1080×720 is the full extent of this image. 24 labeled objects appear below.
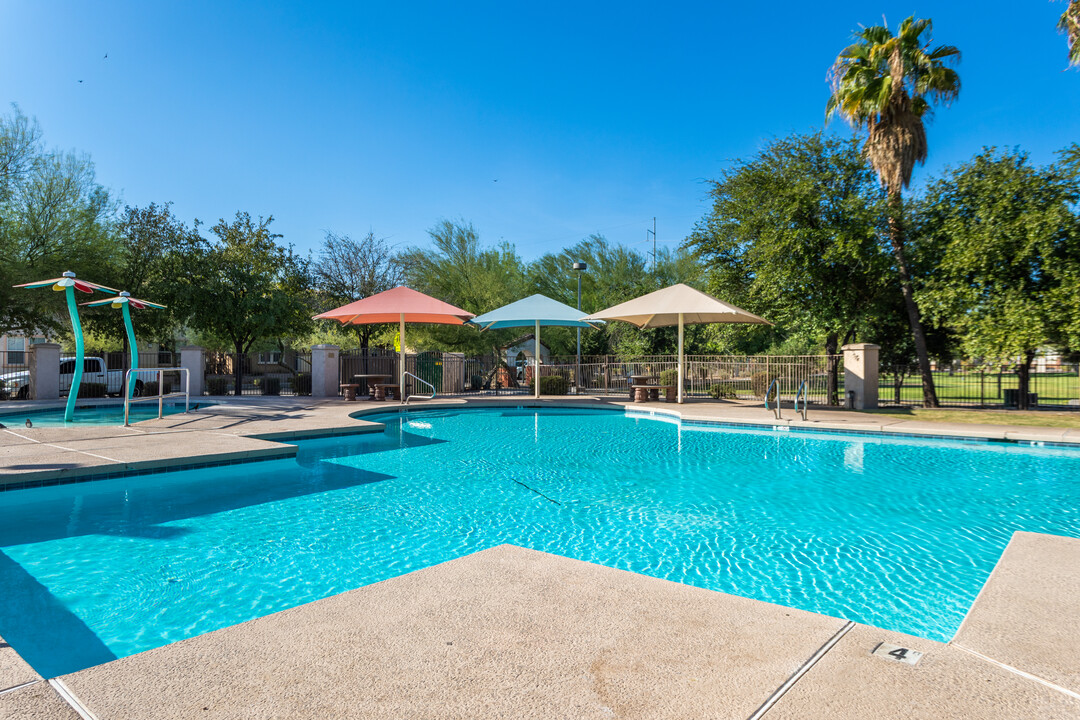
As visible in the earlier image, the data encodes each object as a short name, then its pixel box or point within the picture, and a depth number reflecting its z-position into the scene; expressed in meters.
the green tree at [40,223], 17.42
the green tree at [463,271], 26.00
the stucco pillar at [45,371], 16.33
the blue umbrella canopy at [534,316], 17.53
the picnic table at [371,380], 17.39
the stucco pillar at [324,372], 18.27
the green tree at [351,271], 25.97
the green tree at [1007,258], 13.19
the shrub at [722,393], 19.97
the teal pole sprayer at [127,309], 11.82
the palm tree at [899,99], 14.99
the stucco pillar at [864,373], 15.39
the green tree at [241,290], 20.34
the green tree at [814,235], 16.02
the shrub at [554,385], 20.53
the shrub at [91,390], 17.52
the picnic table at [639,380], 18.45
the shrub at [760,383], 20.34
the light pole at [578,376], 20.98
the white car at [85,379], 17.25
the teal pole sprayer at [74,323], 10.74
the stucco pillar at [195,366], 18.34
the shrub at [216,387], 20.56
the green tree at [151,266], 20.12
